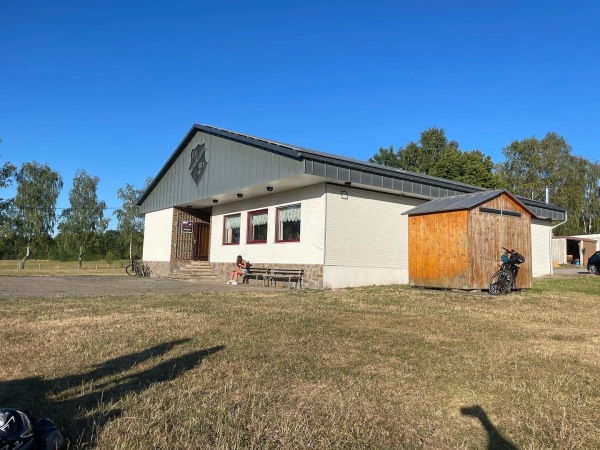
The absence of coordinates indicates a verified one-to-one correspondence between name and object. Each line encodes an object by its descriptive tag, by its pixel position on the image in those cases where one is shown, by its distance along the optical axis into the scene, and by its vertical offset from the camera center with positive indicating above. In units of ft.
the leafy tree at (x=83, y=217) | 149.28 +13.17
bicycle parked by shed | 38.68 -0.66
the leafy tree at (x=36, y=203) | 138.82 +16.26
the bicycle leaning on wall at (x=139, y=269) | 80.46 -2.21
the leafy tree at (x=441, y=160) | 139.33 +38.41
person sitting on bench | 57.98 -1.34
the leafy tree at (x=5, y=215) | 86.63 +10.80
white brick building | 47.09 +7.00
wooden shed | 38.81 +2.54
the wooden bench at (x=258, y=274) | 54.54 -1.67
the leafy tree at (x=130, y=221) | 155.33 +12.65
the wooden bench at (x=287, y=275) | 49.26 -1.59
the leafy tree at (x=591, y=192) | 155.84 +28.09
